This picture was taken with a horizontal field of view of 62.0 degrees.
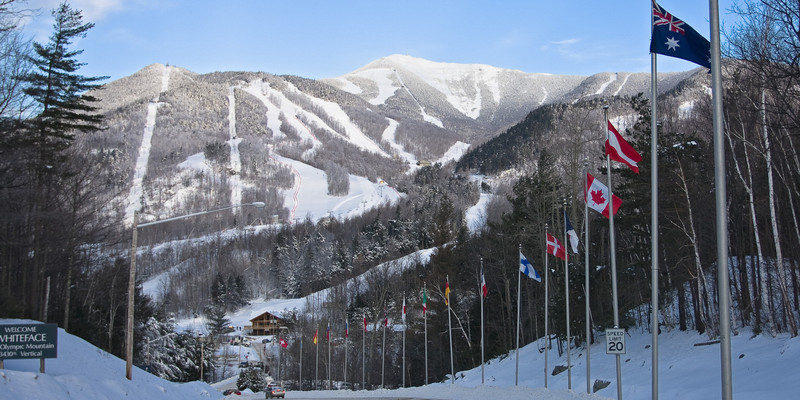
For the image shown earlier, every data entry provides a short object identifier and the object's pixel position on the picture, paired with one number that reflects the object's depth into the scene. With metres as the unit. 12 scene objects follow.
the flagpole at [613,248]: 19.12
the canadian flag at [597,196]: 21.02
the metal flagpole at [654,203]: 15.70
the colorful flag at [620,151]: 17.62
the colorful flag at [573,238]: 24.89
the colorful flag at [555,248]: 26.73
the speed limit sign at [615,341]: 17.52
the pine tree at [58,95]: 36.72
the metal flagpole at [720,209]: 10.47
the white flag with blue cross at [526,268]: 28.91
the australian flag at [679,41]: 12.76
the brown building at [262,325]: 133.50
